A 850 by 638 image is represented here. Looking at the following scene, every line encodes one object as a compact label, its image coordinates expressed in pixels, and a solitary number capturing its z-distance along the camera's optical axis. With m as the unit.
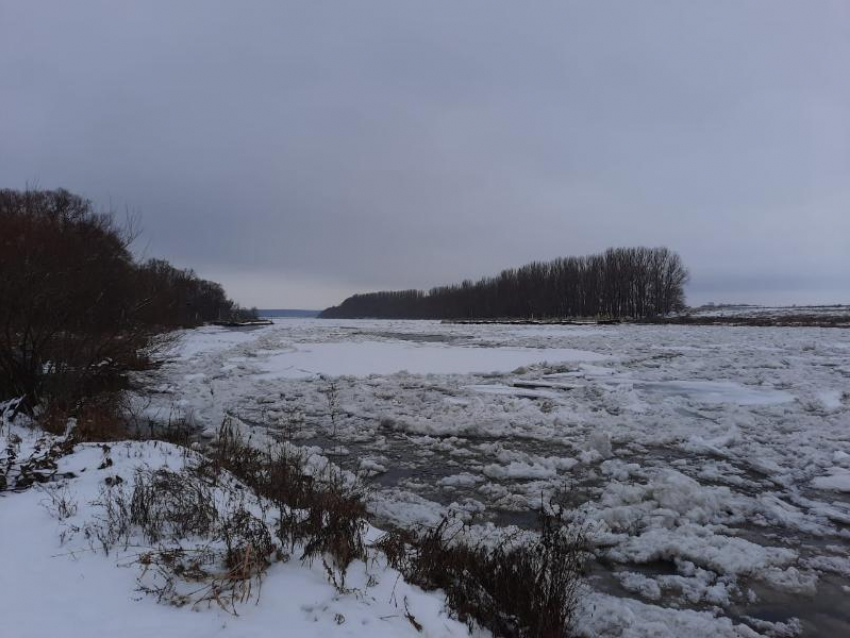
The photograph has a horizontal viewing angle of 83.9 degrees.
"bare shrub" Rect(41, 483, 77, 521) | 3.78
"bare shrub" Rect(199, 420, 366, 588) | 3.49
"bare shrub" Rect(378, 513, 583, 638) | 3.17
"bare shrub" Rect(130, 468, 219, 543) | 3.64
